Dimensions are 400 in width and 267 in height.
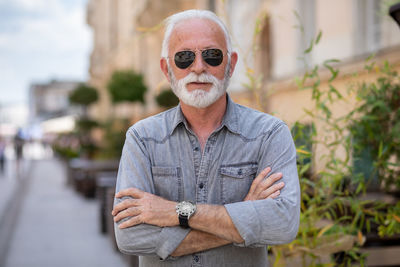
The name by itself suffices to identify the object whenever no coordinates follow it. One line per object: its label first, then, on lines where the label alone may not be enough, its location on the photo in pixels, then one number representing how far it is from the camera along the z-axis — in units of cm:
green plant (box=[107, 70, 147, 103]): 1605
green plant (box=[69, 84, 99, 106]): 2266
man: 172
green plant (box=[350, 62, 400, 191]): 303
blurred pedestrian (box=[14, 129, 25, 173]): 1970
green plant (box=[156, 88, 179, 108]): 1520
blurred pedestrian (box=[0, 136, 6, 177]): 1920
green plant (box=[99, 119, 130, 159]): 1499
